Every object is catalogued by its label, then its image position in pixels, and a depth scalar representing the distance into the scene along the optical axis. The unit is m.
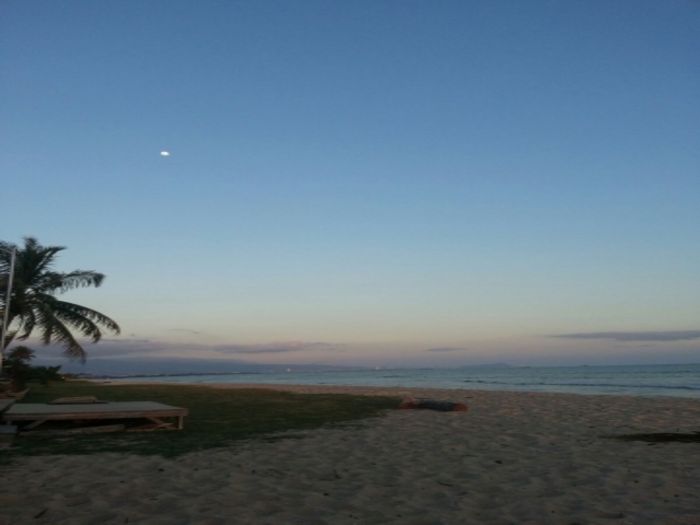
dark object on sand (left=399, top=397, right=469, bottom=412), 15.29
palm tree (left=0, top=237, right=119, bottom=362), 23.77
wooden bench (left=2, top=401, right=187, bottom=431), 9.92
